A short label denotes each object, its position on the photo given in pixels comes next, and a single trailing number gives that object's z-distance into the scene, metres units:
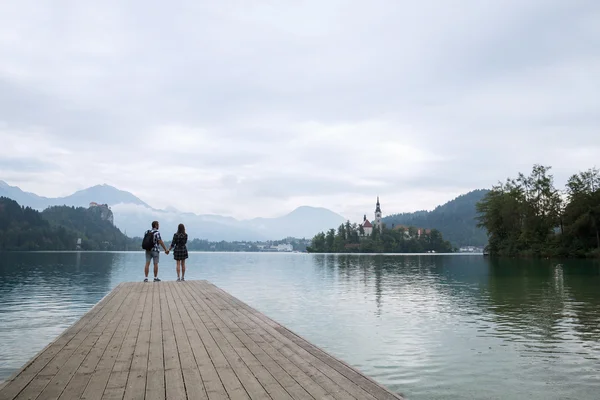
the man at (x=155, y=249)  20.22
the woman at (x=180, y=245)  21.48
